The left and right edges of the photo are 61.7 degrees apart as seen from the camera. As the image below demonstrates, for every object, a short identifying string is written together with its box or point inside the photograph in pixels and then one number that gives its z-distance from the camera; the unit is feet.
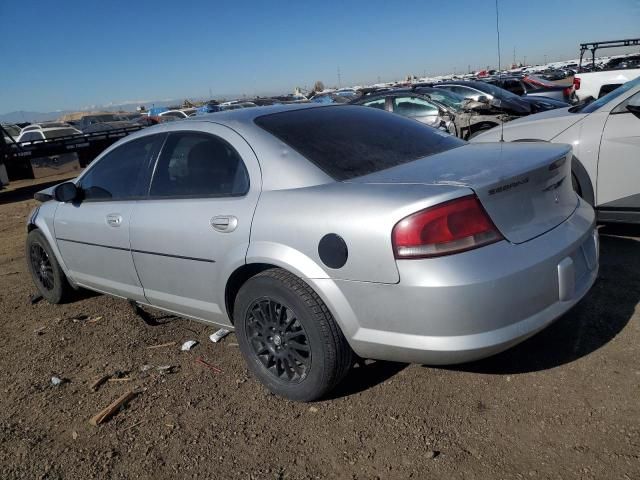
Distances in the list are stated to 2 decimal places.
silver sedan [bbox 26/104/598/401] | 7.70
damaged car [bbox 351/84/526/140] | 28.86
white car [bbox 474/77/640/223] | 14.85
